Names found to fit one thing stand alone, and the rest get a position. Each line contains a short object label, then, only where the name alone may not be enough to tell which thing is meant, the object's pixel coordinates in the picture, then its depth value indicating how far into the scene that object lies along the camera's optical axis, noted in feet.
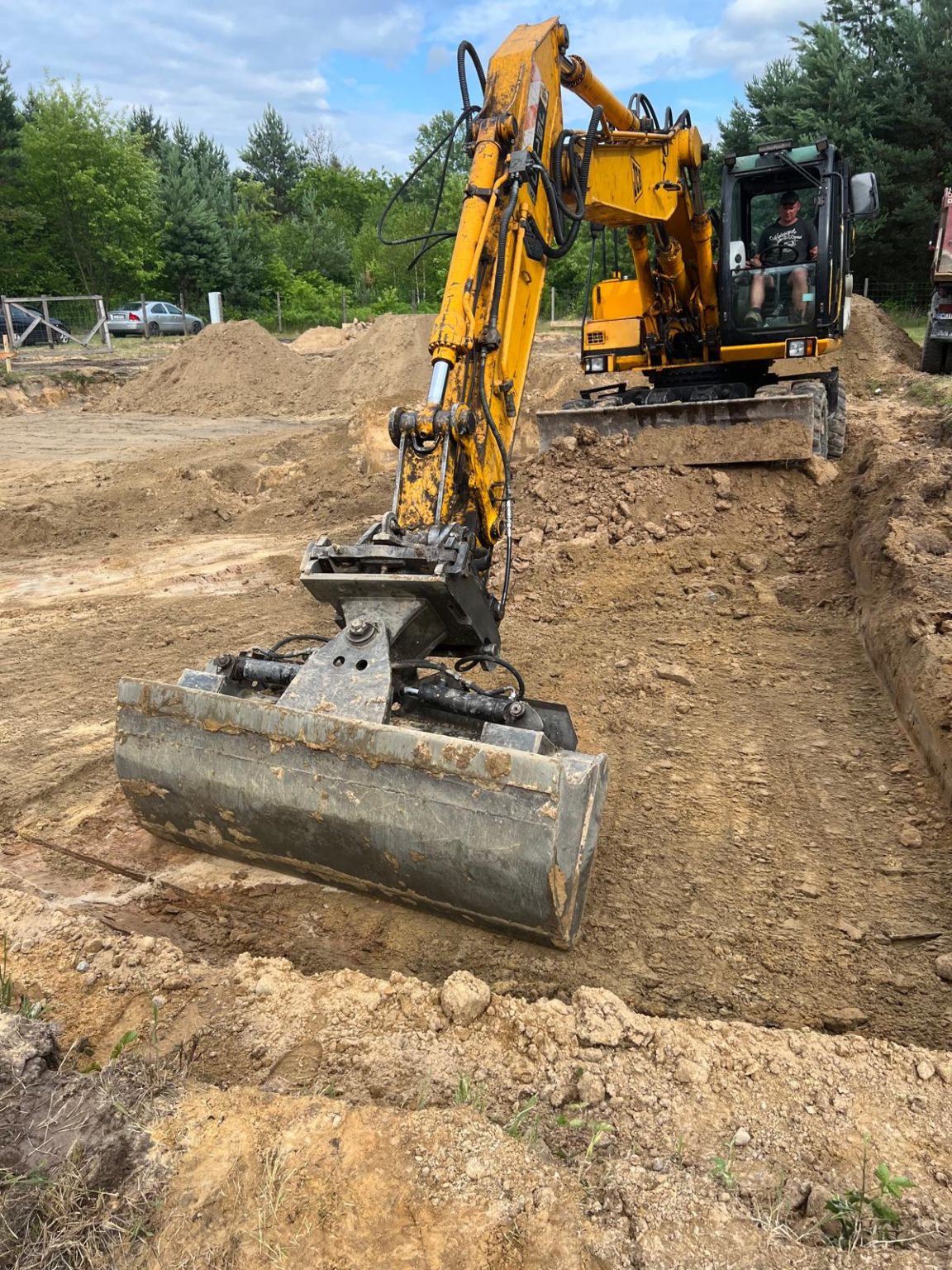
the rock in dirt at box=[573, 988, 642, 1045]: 7.93
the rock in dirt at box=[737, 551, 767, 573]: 20.47
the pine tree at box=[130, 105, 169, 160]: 151.12
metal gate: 73.67
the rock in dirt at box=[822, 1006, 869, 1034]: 8.50
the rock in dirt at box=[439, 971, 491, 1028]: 8.25
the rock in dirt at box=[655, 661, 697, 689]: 15.89
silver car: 88.84
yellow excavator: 8.71
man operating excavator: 25.93
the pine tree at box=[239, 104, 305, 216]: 217.77
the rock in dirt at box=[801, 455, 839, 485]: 24.09
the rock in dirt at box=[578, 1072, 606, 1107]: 7.29
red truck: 45.50
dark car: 75.20
